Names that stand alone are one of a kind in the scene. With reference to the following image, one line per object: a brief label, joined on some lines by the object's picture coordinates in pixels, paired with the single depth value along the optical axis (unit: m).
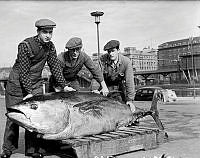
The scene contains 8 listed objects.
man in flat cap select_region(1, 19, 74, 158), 5.30
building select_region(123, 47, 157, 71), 113.81
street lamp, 19.28
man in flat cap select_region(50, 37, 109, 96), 6.12
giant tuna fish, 4.57
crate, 5.04
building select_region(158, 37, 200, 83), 59.75
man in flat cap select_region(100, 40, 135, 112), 6.55
